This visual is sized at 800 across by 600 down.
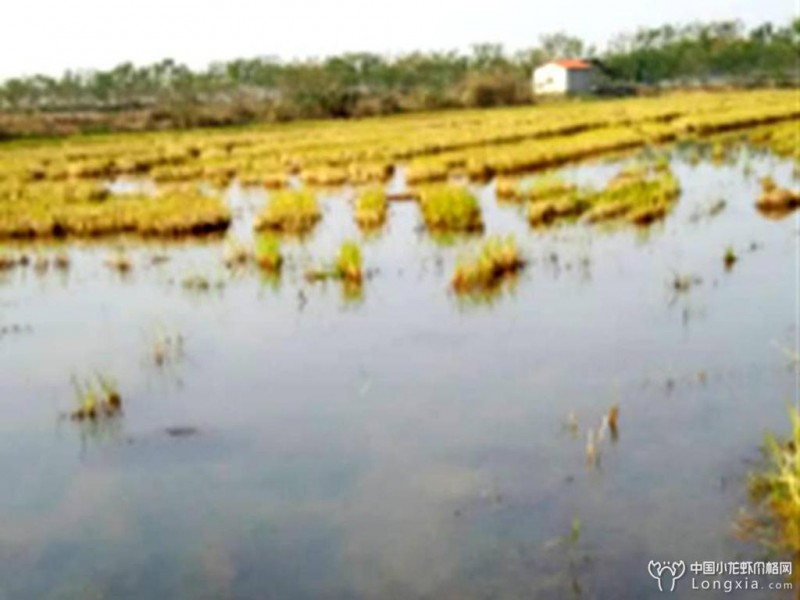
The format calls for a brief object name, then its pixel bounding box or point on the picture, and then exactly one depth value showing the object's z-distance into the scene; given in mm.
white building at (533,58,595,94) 73062
